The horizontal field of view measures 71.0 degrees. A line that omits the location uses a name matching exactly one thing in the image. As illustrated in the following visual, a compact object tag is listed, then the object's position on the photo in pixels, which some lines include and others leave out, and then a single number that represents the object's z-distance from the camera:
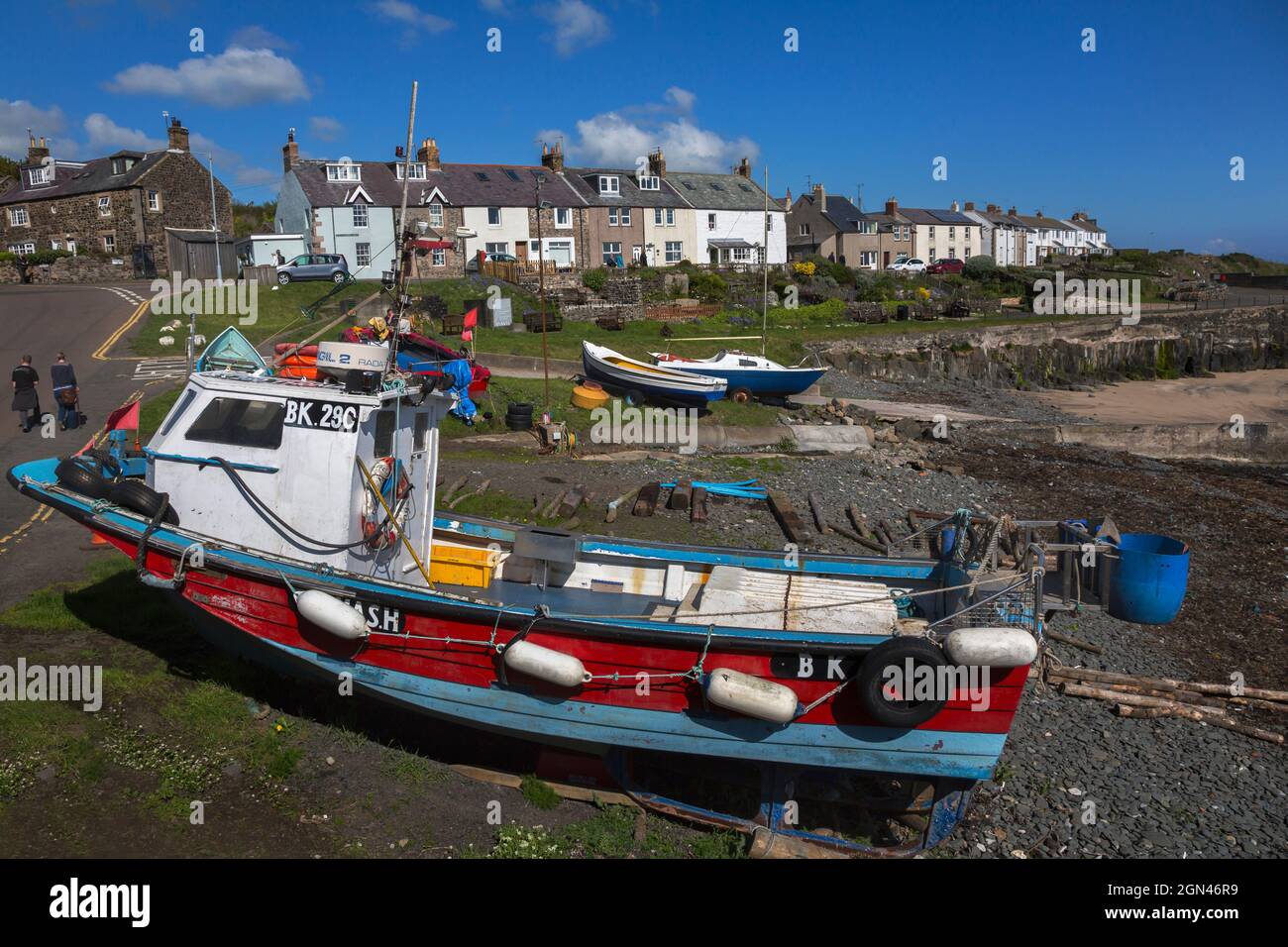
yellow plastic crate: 9.93
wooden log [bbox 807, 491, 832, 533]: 15.32
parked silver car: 37.28
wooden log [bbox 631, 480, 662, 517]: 15.48
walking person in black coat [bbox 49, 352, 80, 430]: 17.31
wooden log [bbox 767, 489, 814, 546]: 14.72
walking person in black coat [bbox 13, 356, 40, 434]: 17.42
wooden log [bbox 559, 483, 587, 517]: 15.07
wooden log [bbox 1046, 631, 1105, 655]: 11.32
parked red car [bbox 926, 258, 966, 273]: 64.15
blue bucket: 7.31
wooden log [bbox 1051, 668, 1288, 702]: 10.23
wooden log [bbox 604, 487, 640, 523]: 15.08
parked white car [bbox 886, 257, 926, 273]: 65.06
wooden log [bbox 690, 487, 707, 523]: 15.20
